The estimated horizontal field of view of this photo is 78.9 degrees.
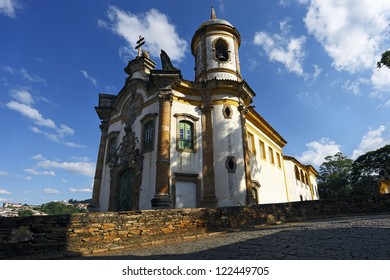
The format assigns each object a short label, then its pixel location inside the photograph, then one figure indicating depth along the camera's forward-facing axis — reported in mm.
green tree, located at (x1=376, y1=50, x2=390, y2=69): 10222
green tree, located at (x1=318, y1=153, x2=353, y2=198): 38500
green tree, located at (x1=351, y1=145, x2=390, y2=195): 32312
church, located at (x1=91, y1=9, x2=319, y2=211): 13000
